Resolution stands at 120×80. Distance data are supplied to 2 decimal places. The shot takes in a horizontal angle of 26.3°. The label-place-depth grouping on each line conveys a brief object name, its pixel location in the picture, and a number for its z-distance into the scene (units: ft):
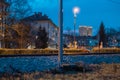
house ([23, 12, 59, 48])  314.24
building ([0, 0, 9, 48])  148.43
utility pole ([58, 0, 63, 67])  47.67
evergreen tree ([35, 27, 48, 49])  211.79
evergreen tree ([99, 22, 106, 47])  319.99
